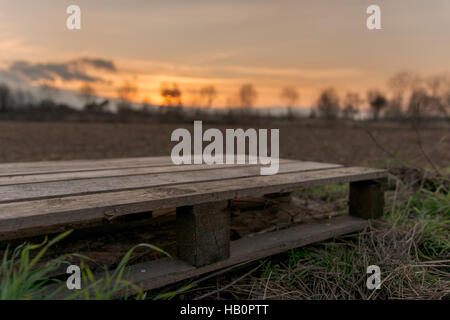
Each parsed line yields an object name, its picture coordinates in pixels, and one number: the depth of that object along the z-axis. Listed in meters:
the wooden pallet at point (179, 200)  1.23
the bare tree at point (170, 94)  24.55
